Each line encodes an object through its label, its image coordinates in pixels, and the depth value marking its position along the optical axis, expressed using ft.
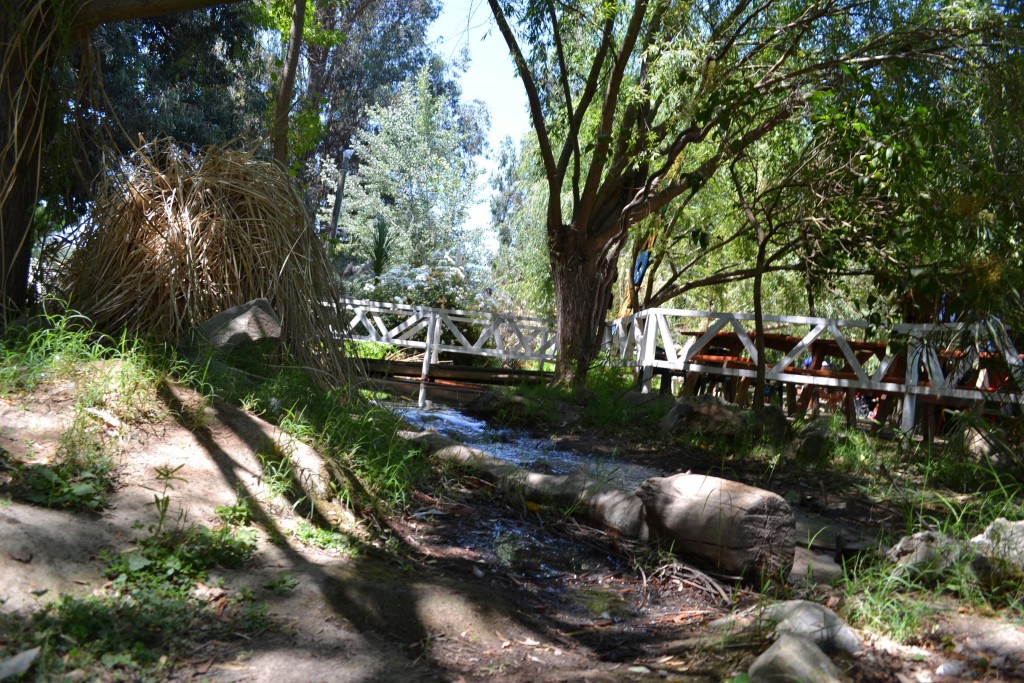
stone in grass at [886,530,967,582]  10.82
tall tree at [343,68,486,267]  93.30
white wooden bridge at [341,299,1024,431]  19.25
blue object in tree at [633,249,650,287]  46.29
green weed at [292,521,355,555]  11.27
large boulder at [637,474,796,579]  12.20
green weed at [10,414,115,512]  9.97
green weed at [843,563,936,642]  9.50
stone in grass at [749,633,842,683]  7.71
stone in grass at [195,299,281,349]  15.69
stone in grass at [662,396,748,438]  24.20
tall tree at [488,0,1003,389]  25.93
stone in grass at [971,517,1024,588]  10.71
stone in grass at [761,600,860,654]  8.88
